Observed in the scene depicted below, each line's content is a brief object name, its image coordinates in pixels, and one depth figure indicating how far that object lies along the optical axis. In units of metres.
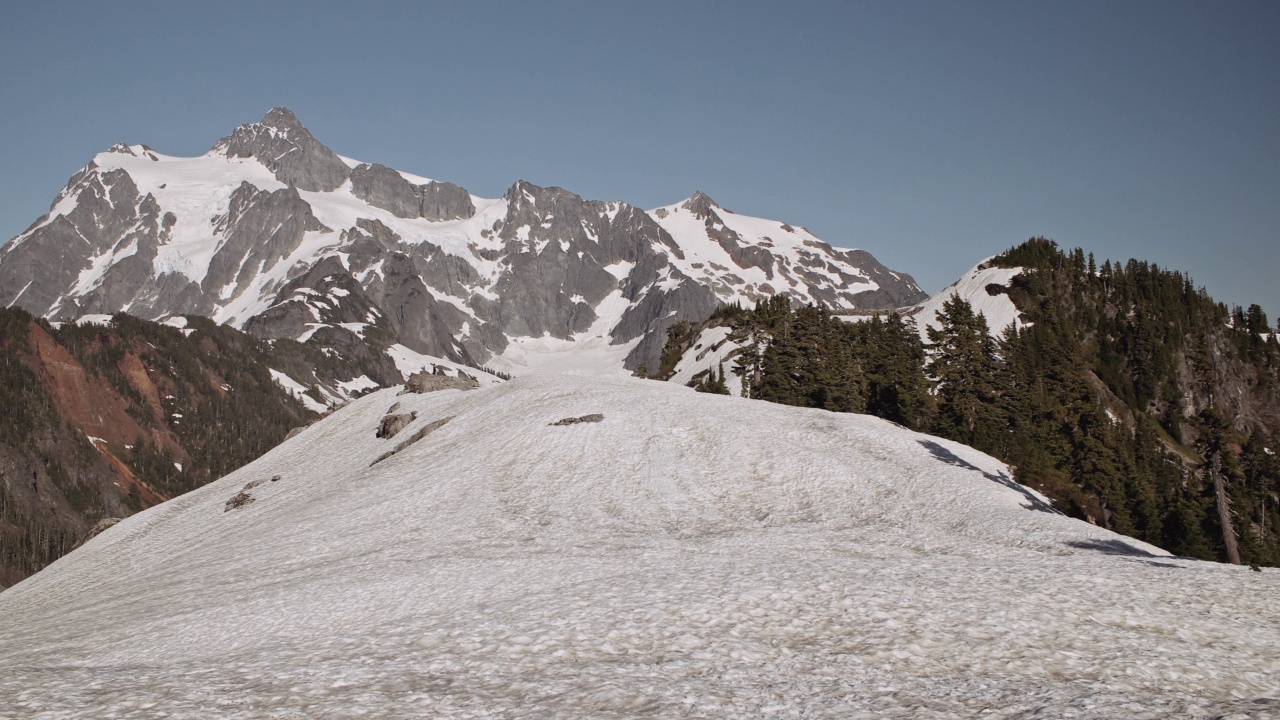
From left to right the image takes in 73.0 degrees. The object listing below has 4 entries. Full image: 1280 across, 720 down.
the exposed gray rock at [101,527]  71.88
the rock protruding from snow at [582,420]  60.59
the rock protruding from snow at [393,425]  72.31
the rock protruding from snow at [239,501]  62.53
